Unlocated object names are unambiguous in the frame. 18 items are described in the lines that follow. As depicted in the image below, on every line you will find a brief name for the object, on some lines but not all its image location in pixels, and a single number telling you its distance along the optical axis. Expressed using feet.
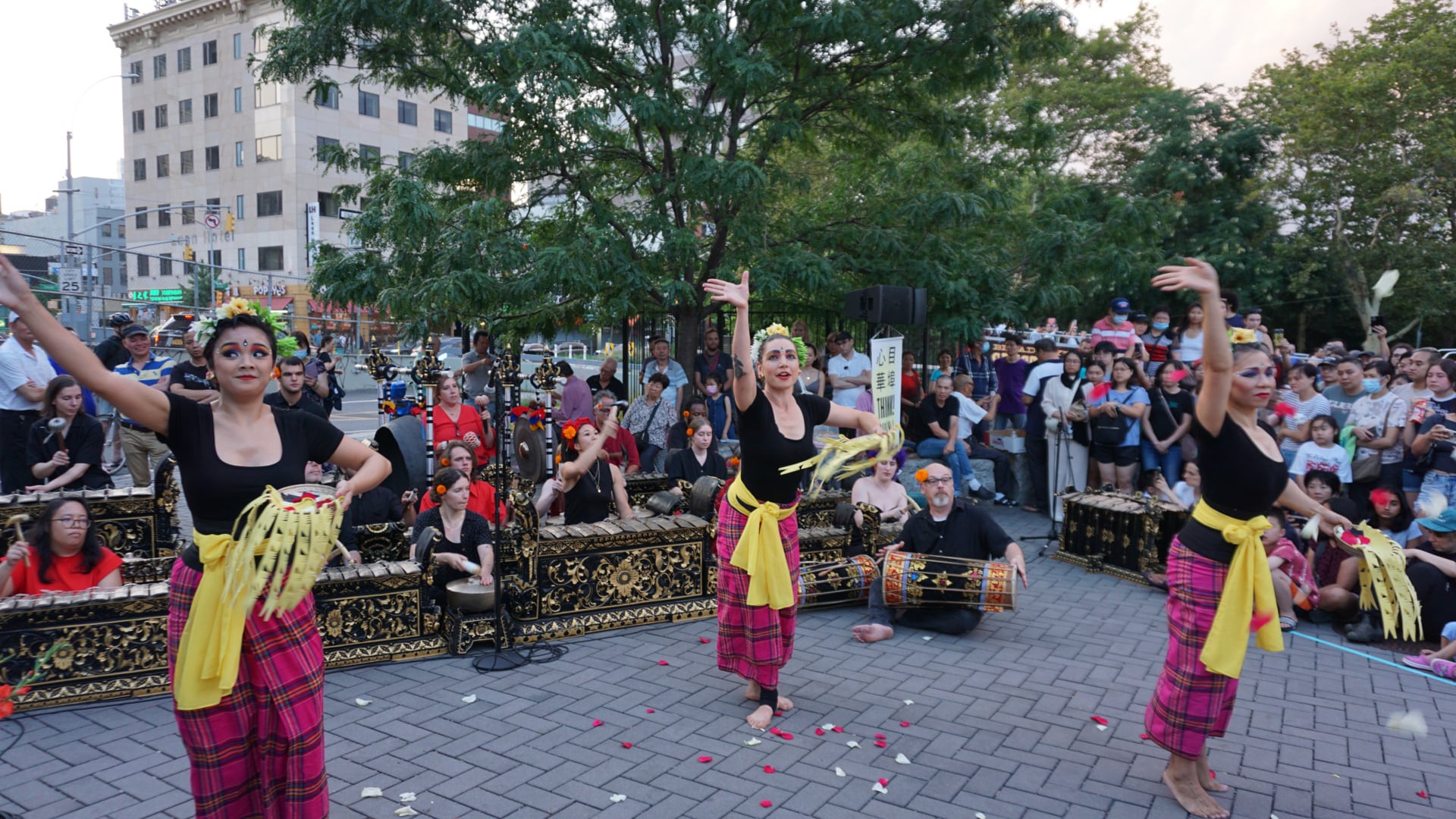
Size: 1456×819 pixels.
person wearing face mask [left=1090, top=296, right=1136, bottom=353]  36.29
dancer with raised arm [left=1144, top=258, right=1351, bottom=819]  12.88
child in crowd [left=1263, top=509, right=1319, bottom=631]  22.39
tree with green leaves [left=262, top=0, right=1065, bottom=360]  29.84
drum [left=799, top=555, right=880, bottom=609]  23.41
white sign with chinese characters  29.55
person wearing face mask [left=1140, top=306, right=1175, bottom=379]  36.47
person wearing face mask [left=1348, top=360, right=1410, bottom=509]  25.12
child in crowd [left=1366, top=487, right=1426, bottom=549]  23.58
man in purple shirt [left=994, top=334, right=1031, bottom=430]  39.73
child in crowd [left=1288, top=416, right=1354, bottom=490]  25.39
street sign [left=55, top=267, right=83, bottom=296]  53.83
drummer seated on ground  21.81
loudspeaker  31.30
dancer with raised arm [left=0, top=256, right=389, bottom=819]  10.28
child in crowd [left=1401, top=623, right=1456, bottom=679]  19.12
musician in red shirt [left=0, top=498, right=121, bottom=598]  17.80
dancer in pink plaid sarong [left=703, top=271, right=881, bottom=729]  15.97
